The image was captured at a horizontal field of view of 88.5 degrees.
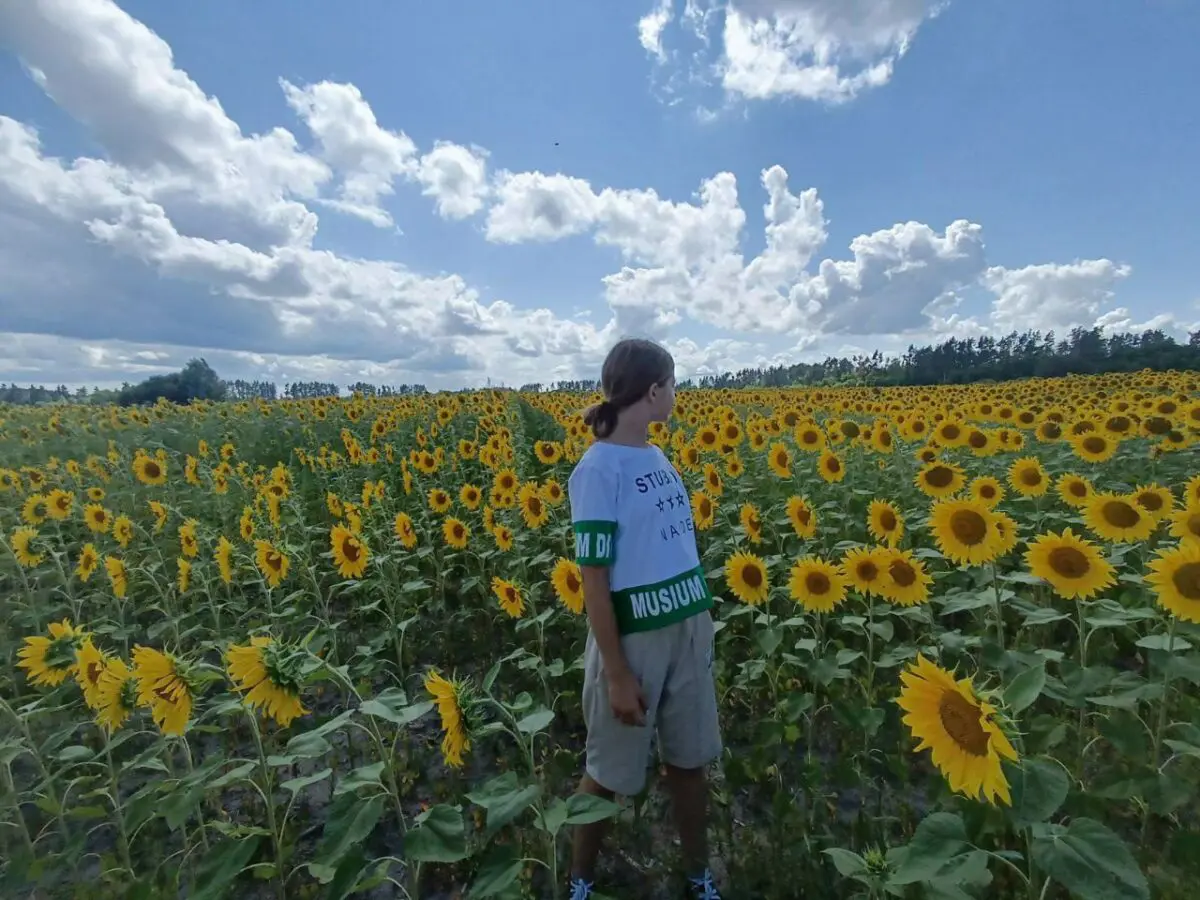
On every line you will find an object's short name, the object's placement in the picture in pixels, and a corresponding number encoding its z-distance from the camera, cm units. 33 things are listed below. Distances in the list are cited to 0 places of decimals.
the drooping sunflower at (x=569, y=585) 321
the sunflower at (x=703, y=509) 442
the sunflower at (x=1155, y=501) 346
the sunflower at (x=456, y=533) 477
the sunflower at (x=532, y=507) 453
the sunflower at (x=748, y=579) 316
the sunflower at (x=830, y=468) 495
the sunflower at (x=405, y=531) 442
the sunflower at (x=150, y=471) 705
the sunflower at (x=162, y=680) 189
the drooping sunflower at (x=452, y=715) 182
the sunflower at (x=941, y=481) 402
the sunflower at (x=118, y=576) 405
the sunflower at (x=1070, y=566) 256
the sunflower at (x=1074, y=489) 396
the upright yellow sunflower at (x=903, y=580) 287
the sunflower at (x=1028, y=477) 429
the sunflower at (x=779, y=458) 550
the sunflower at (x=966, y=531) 277
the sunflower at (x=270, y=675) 173
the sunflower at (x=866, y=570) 283
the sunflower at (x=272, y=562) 365
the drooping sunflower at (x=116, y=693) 223
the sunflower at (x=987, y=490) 405
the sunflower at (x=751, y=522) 392
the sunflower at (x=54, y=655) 252
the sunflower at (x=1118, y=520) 316
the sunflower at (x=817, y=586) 295
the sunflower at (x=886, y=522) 366
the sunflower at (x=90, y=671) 237
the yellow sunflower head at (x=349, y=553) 398
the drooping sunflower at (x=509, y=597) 350
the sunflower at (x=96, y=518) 579
